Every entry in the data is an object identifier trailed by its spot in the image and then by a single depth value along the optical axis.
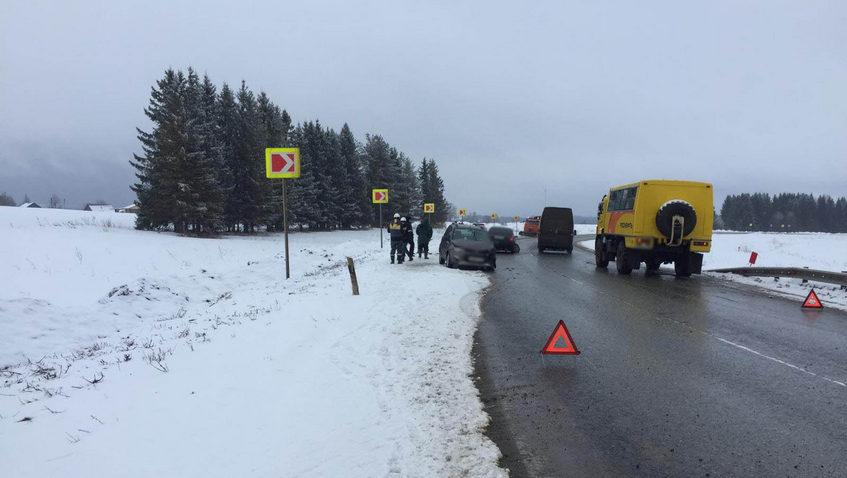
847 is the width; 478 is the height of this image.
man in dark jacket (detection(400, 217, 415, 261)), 19.01
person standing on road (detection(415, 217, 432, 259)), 21.80
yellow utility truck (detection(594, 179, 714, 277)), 16.28
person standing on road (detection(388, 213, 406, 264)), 18.61
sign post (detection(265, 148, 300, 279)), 13.60
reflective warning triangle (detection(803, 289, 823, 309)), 10.97
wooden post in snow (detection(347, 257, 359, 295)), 11.01
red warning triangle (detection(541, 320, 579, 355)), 6.66
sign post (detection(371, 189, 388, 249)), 23.30
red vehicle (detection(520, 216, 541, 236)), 54.00
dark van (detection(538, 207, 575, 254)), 29.34
